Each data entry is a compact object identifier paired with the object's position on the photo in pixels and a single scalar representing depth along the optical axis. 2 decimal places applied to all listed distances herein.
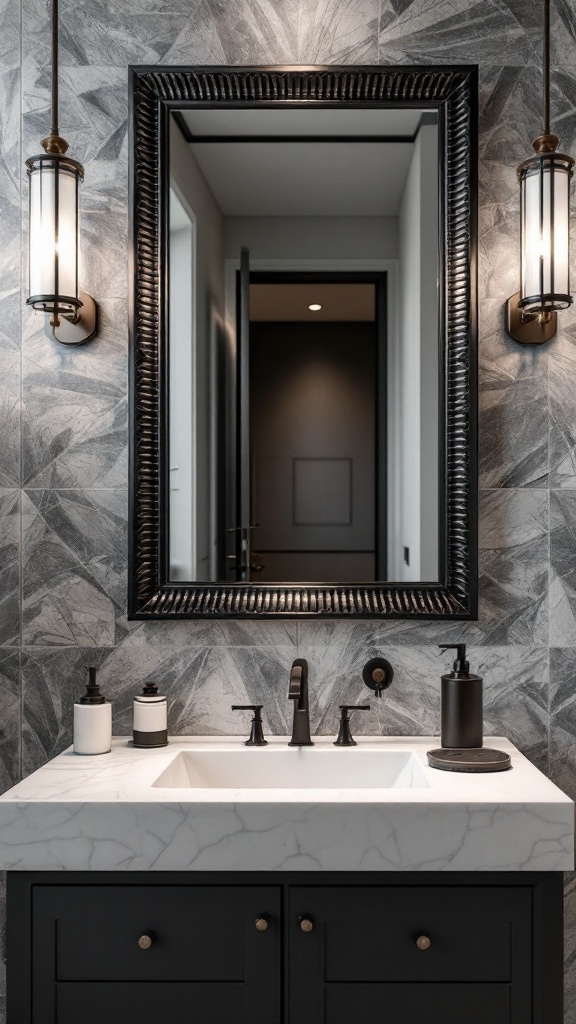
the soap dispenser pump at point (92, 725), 1.62
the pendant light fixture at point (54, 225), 1.63
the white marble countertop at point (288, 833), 1.31
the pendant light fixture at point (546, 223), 1.62
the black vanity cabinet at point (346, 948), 1.33
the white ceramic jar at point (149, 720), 1.66
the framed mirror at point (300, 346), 1.75
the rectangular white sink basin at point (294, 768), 1.63
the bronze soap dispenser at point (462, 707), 1.60
